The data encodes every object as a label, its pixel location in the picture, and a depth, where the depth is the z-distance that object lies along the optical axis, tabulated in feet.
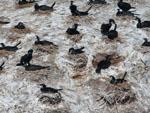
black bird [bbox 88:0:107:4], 130.11
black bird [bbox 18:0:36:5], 135.73
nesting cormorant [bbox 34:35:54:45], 105.09
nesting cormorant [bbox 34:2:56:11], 125.90
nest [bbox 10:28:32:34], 114.21
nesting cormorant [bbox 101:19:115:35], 110.73
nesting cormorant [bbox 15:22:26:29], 115.44
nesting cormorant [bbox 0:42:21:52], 104.68
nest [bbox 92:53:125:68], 99.06
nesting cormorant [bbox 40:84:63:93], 87.30
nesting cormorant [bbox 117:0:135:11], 122.42
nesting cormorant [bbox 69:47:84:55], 101.30
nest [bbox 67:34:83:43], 108.37
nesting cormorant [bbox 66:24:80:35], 110.32
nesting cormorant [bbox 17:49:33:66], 96.32
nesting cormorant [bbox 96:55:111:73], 96.29
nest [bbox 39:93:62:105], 84.96
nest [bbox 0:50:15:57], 102.63
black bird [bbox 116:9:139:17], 122.28
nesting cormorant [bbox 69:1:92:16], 121.08
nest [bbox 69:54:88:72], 97.66
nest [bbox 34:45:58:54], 103.04
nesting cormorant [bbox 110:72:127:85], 90.98
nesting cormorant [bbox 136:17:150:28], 114.11
